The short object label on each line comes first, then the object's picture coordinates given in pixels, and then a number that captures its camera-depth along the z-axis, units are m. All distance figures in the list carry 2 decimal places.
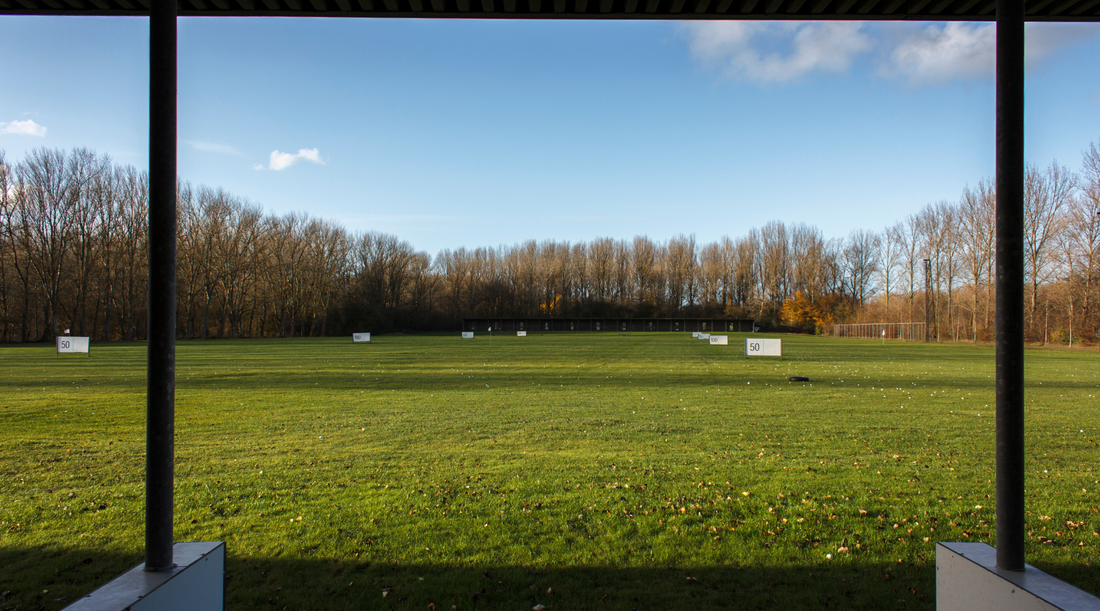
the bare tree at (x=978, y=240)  50.69
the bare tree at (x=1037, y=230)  43.91
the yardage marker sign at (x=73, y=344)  26.77
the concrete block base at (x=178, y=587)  1.92
